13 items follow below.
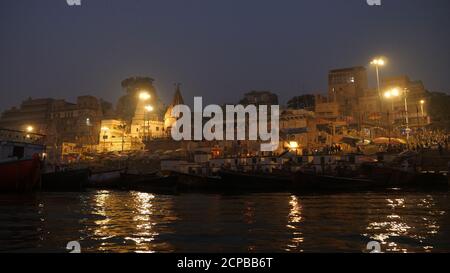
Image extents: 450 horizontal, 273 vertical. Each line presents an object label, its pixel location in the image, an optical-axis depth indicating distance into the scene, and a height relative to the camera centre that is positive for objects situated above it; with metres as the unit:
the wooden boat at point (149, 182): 28.67 -1.47
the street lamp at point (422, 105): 63.41 +11.22
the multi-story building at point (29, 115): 87.19 +13.49
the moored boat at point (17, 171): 24.03 -0.33
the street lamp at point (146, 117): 73.60 +11.13
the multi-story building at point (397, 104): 62.19 +12.31
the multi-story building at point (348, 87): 74.81 +17.03
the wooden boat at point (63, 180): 30.38 -1.23
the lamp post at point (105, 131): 72.12 +7.43
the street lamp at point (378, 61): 45.32 +13.74
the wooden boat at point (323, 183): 27.75 -1.53
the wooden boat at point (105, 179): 33.69 -1.30
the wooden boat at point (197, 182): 29.66 -1.47
